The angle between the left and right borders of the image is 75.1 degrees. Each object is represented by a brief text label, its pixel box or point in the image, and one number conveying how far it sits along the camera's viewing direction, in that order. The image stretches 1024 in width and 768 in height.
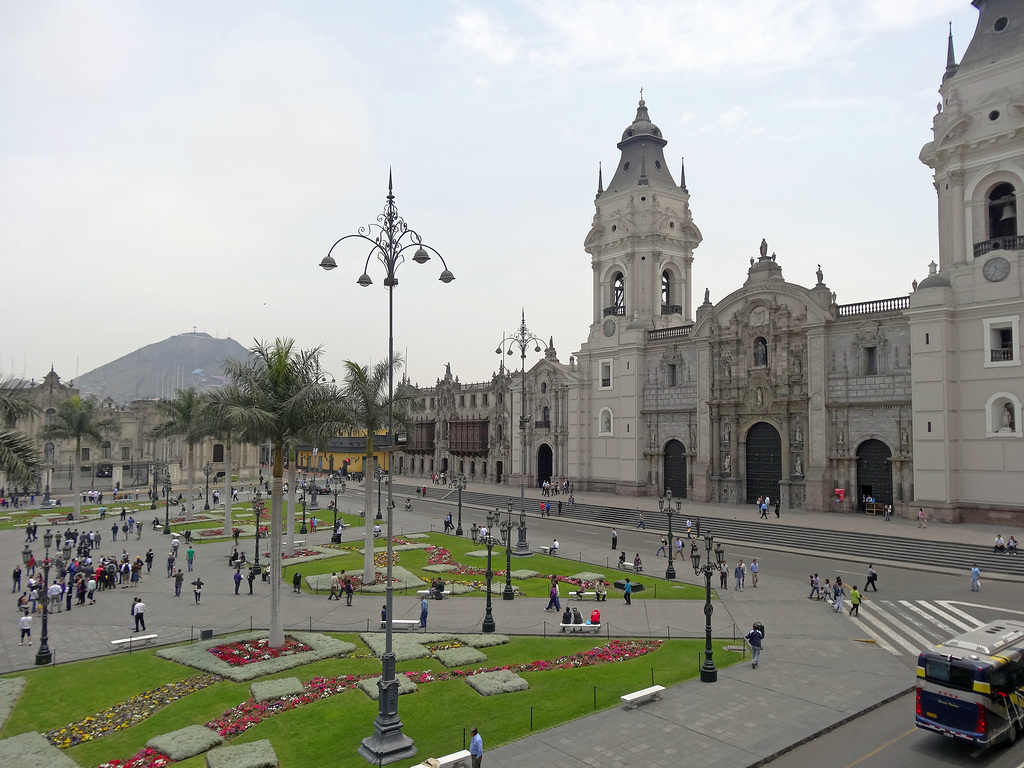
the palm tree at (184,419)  48.38
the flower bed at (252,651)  20.53
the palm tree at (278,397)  22.98
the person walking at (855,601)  25.72
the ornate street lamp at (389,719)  14.32
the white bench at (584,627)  23.56
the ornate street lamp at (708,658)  18.88
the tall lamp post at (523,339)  42.78
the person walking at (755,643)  19.92
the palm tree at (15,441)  14.41
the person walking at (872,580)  28.67
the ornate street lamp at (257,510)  32.47
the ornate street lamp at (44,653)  20.83
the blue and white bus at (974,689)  13.95
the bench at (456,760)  13.35
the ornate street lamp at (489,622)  23.83
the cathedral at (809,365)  40.94
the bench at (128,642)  22.36
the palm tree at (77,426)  51.56
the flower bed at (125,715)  15.64
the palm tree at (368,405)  30.88
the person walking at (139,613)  24.06
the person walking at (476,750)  13.52
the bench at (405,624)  23.98
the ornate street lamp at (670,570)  32.32
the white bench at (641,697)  17.02
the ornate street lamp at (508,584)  28.51
